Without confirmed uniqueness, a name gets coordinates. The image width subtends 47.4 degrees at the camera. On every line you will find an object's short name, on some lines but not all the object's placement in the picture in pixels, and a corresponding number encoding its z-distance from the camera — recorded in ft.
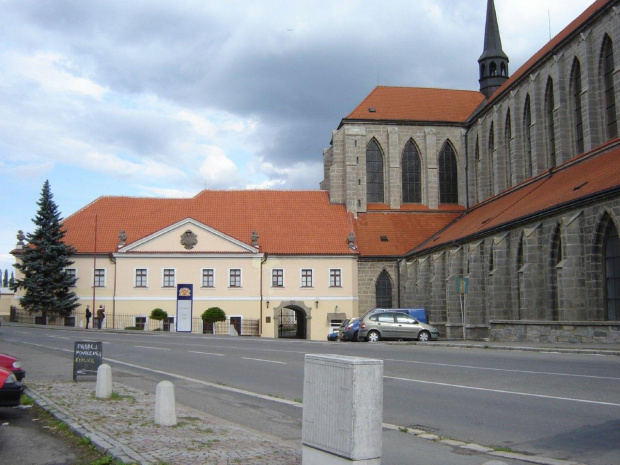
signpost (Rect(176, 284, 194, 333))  168.76
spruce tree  167.12
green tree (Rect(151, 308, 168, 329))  164.96
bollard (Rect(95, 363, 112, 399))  41.75
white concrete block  18.86
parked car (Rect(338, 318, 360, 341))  119.65
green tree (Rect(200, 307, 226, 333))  164.27
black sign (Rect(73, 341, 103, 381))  50.37
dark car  34.04
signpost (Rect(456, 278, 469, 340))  111.75
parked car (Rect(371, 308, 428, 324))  138.80
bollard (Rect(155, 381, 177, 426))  32.09
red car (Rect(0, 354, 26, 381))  41.04
